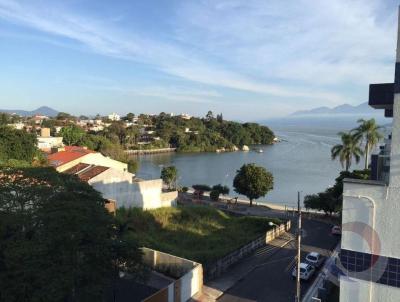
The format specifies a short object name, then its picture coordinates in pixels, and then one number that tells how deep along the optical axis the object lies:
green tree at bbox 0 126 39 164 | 34.66
